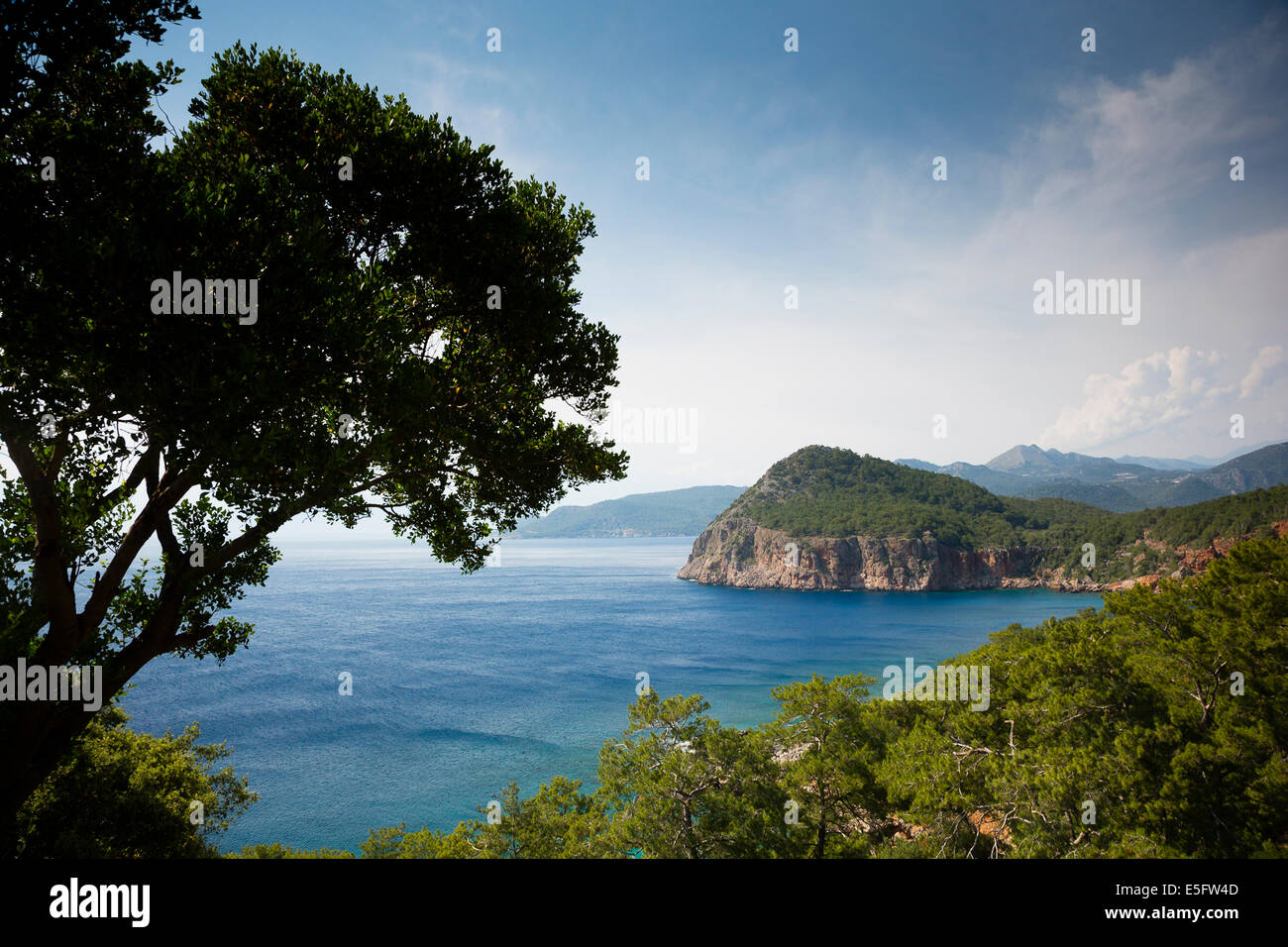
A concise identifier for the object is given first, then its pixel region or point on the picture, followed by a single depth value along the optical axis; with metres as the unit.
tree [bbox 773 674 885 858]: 17.17
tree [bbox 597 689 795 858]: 15.23
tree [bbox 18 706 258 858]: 10.38
